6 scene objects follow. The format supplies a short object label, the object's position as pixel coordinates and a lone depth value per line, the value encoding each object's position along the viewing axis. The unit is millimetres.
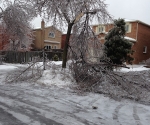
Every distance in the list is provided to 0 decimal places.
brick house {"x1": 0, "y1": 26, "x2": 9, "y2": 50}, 25938
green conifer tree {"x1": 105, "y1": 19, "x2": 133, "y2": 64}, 15281
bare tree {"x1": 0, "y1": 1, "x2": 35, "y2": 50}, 13367
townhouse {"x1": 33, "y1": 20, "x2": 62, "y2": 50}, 32844
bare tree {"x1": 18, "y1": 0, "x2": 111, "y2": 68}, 10091
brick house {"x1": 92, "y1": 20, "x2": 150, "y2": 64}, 23266
